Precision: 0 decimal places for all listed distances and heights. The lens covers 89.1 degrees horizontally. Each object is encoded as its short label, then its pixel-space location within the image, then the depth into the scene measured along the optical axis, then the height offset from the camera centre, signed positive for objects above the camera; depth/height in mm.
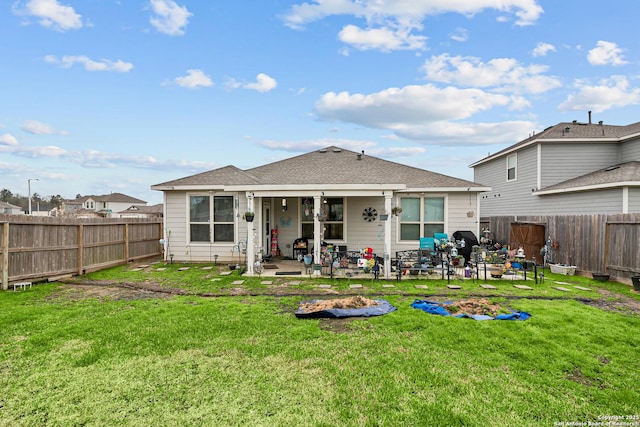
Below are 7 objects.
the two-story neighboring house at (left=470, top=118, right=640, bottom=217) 11594 +1901
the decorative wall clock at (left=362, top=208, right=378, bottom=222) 12023 -47
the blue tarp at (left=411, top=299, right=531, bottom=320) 5512 -1761
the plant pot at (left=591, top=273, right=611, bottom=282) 9062 -1767
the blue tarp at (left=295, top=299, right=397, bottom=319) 5605 -1754
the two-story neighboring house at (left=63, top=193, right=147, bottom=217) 54062 +1609
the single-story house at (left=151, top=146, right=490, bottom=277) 11758 -78
